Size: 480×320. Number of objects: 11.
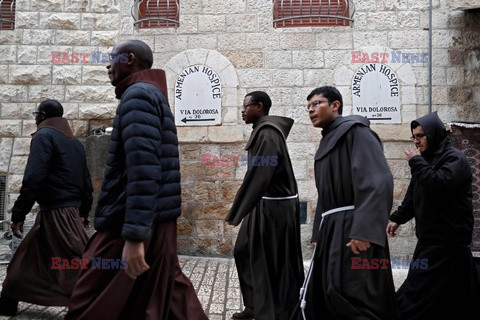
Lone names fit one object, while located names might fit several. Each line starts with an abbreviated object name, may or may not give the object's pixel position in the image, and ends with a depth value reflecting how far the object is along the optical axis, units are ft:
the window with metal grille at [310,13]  24.98
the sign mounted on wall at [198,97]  24.40
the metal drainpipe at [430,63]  23.99
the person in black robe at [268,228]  12.62
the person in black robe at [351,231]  8.93
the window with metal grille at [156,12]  25.31
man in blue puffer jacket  7.68
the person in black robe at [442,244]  11.68
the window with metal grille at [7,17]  25.66
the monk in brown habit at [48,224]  13.05
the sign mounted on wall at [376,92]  24.14
